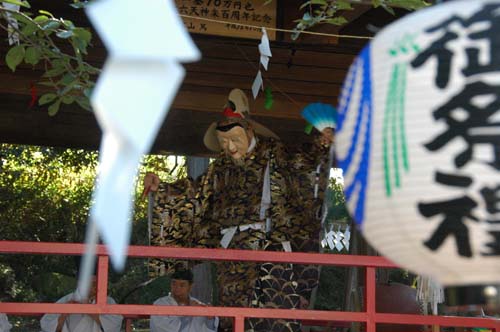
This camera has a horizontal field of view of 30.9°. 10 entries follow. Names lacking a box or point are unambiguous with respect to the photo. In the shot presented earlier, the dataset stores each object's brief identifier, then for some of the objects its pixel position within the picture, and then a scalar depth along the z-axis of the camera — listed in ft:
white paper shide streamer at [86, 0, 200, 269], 4.21
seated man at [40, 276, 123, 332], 19.88
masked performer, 16.07
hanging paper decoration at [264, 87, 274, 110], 17.53
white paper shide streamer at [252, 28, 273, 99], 12.60
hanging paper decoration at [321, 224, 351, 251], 20.88
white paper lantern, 6.00
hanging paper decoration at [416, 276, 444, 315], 14.37
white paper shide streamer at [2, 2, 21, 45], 11.05
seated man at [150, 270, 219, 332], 19.39
